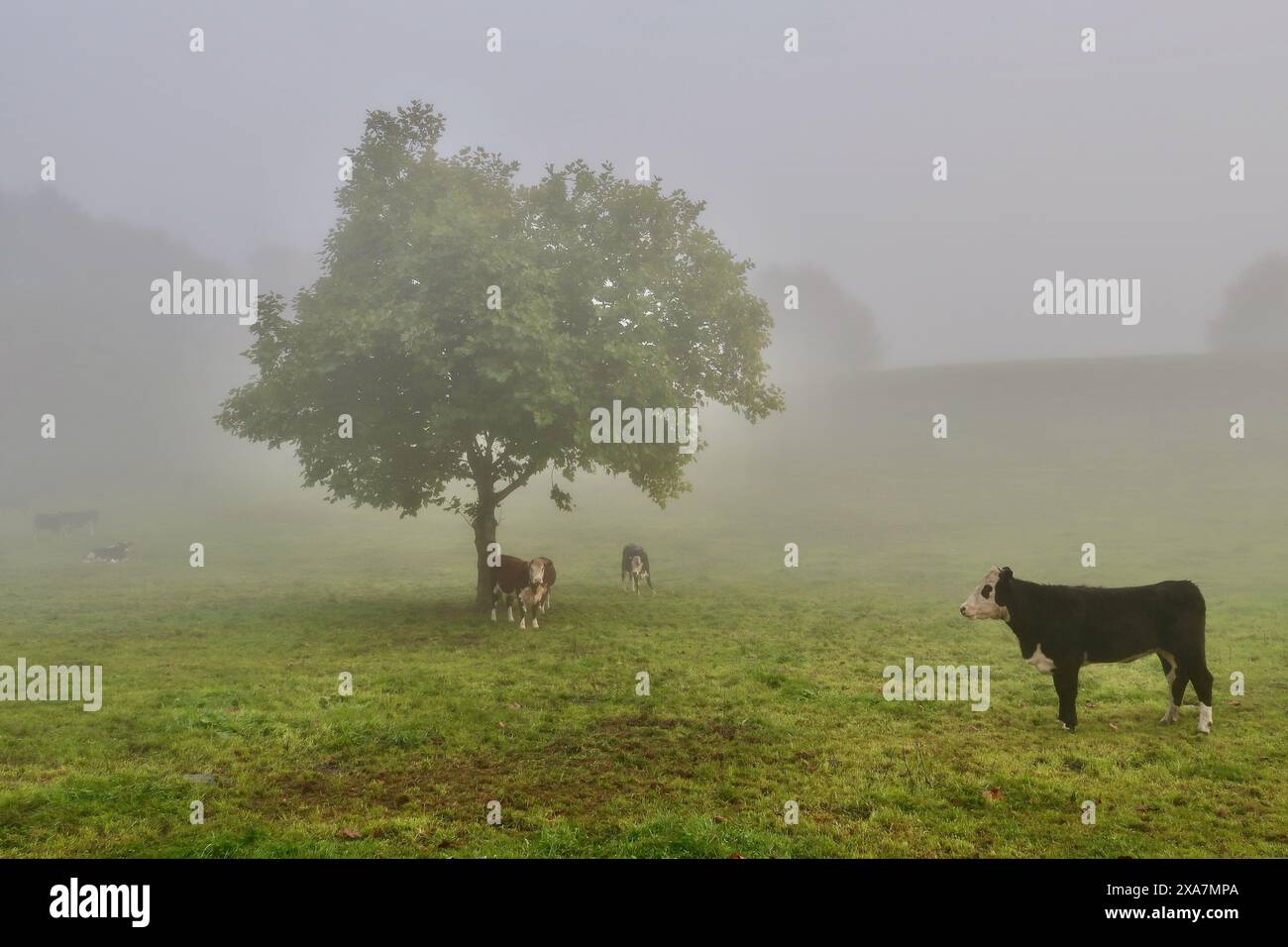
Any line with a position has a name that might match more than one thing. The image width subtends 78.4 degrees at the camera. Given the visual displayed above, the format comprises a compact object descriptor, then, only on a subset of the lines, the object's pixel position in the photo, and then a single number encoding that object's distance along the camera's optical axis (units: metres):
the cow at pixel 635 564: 29.38
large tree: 21.70
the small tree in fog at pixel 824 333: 140.25
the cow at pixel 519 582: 22.28
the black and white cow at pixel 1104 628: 11.91
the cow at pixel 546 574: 22.56
